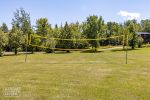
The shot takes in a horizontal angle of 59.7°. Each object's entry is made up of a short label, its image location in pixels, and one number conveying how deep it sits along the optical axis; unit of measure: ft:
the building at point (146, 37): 137.32
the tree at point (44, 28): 84.45
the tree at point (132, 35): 85.72
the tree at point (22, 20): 138.59
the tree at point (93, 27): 84.55
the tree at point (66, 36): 77.97
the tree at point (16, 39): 73.11
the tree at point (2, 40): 65.11
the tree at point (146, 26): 178.98
